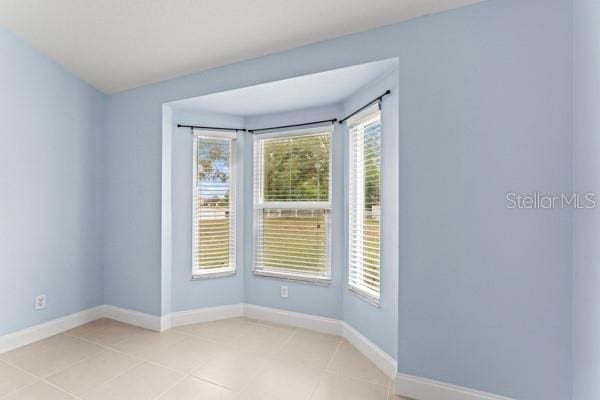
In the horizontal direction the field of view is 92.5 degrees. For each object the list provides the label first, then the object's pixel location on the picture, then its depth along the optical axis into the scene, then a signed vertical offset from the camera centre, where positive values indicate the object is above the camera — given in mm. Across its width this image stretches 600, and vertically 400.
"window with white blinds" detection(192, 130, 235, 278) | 3168 -81
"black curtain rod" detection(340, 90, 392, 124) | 2171 +775
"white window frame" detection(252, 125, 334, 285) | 2914 -63
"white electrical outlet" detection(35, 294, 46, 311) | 2678 -987
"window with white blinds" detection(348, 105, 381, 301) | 2412 -38
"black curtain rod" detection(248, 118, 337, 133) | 2857 +768
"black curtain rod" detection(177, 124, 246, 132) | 3062 +770
